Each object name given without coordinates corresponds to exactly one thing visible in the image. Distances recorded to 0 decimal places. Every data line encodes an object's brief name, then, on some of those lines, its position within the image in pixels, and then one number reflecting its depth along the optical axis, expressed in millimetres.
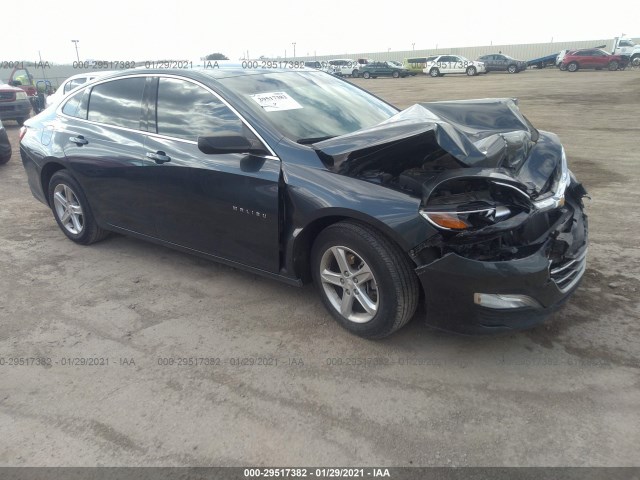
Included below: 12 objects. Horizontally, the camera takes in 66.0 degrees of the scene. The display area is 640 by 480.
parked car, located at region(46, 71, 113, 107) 12109
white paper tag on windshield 3611
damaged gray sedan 2734
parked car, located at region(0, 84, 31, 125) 14266
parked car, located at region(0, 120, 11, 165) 9122
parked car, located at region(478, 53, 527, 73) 39531
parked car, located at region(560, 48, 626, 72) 35719
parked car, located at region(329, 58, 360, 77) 45781
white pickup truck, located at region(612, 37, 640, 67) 39094
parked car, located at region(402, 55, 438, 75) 43362
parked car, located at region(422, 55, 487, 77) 39562
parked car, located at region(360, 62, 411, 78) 42406
